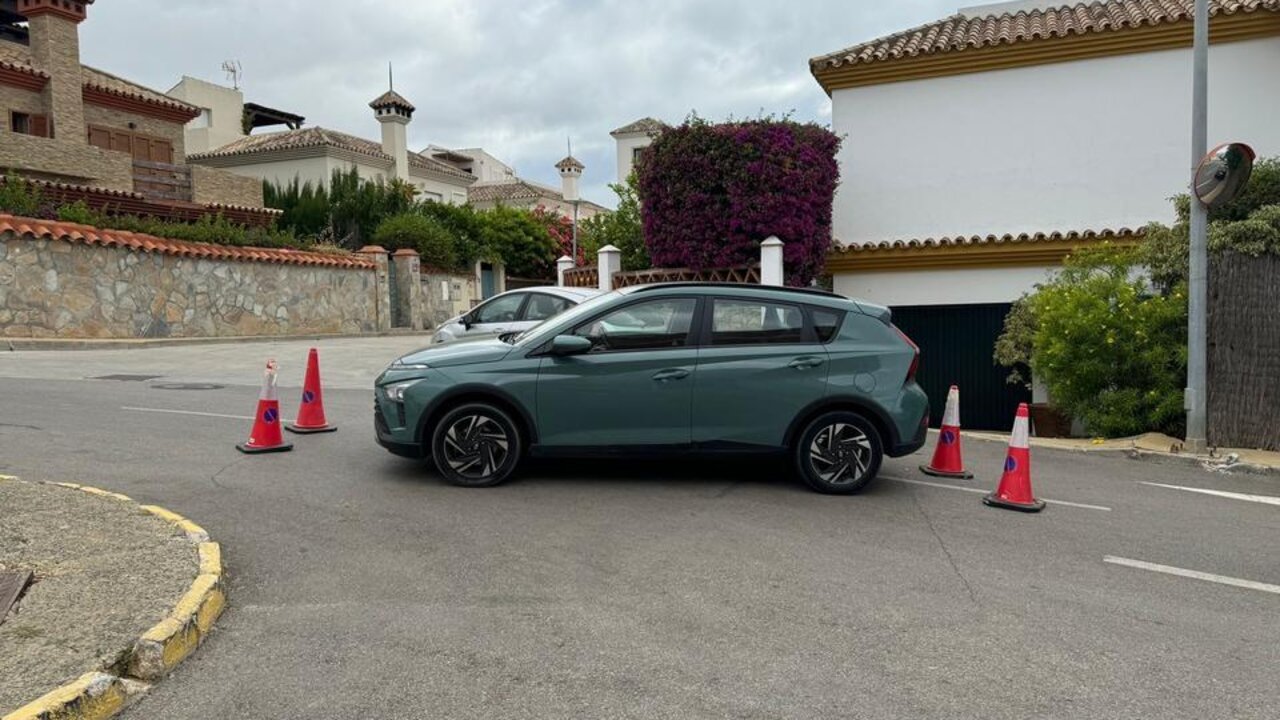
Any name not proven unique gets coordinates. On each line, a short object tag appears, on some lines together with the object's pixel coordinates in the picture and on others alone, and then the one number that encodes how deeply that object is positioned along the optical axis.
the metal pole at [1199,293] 9.09
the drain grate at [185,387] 12.17
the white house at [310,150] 36.31
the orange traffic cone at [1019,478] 6.65
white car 11.77
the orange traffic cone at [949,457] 7.84
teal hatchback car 6.68
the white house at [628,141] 46.62
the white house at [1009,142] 13.45
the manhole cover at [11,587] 3.94
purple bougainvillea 13.70
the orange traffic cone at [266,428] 7.85
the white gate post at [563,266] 17.58
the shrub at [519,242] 38.44
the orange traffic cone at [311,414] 8.91
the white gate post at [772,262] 13.24
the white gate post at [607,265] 15.63
